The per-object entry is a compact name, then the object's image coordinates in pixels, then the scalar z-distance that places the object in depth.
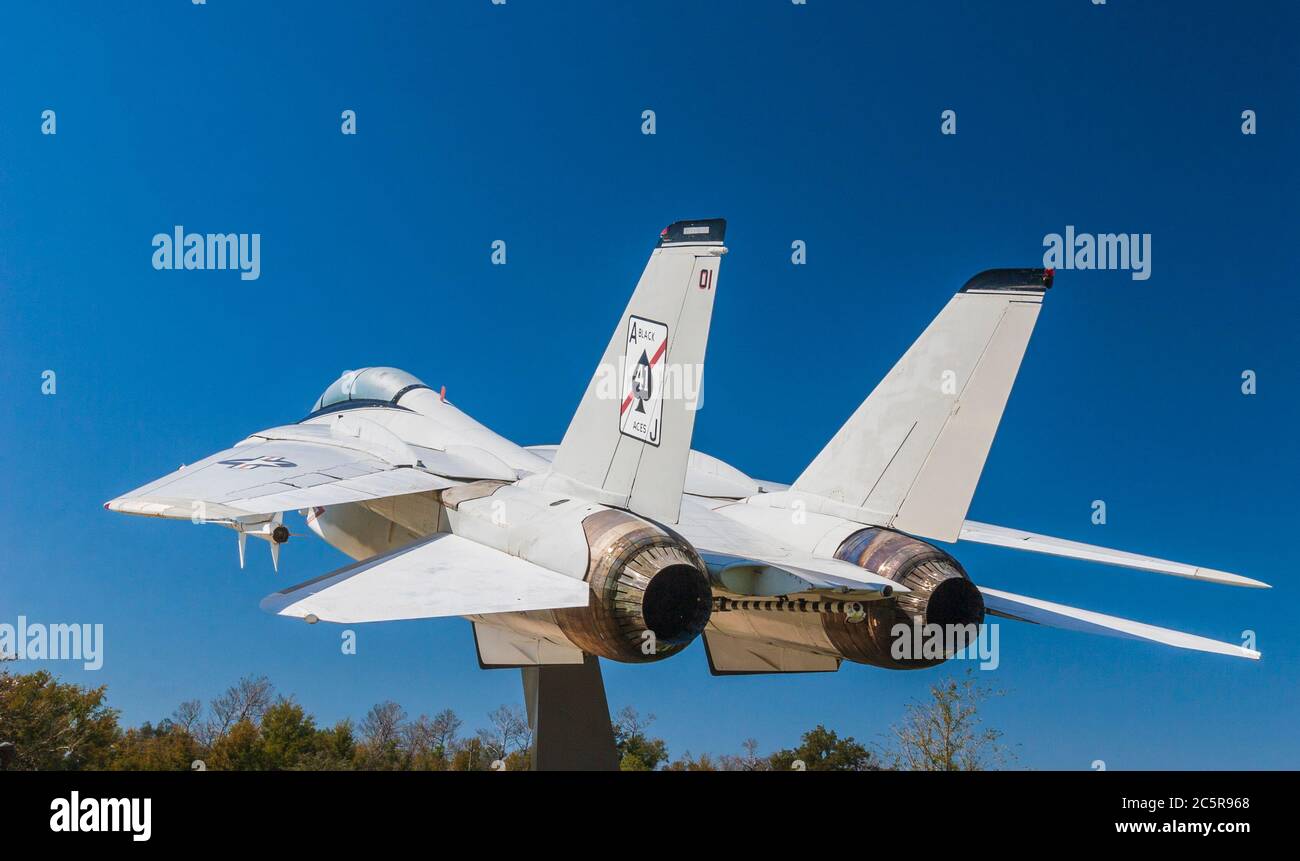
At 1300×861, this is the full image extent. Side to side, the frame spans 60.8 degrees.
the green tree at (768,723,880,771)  22.89
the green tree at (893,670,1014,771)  20.67
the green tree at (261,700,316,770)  22.77
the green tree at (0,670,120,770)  20.80
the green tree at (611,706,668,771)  25.44
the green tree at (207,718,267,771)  21.95
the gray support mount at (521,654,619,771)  10.93
